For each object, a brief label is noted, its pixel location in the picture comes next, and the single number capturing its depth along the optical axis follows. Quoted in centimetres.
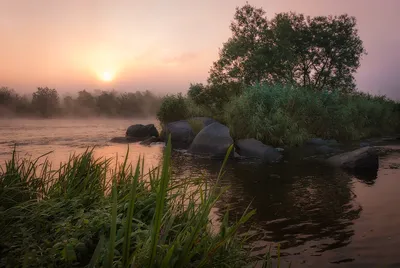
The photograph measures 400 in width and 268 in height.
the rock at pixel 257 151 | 1725
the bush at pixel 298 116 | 2138
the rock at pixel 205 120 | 2467
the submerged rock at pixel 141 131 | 2719
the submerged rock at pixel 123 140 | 2484
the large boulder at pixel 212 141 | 1836
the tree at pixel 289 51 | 3375
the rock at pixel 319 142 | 2250
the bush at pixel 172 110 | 2809
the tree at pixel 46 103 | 5984
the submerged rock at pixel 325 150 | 1926
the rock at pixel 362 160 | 1443
